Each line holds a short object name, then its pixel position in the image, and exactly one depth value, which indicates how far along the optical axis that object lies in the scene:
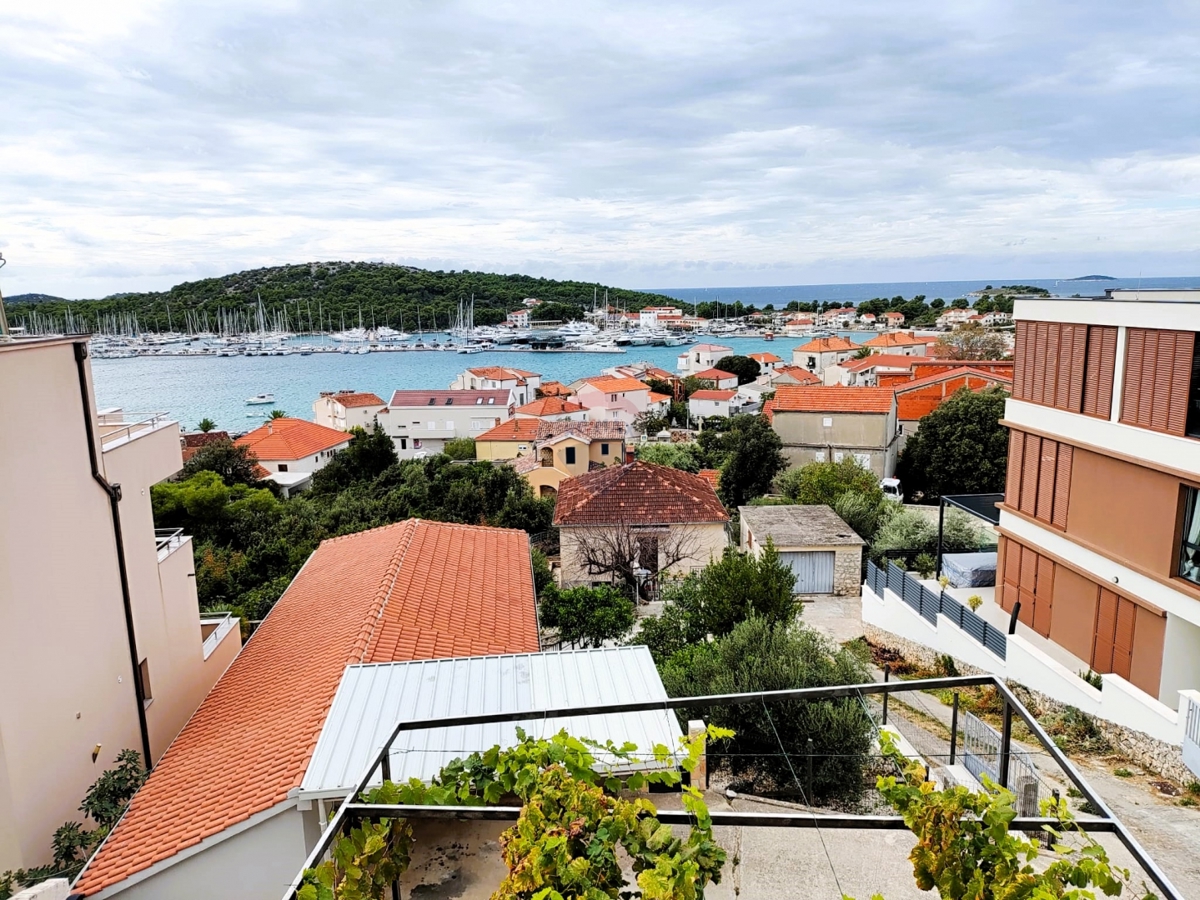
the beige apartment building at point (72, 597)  7.67
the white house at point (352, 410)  69.81
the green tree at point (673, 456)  45.56
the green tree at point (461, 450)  58.53
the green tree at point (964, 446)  32.91
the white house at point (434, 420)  66.69
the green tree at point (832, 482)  29.39
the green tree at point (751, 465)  36.75
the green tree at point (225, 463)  40.94
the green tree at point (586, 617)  16.36
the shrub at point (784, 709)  9.08
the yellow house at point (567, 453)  39.66
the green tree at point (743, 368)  96.19
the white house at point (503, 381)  81.88
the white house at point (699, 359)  111.19
